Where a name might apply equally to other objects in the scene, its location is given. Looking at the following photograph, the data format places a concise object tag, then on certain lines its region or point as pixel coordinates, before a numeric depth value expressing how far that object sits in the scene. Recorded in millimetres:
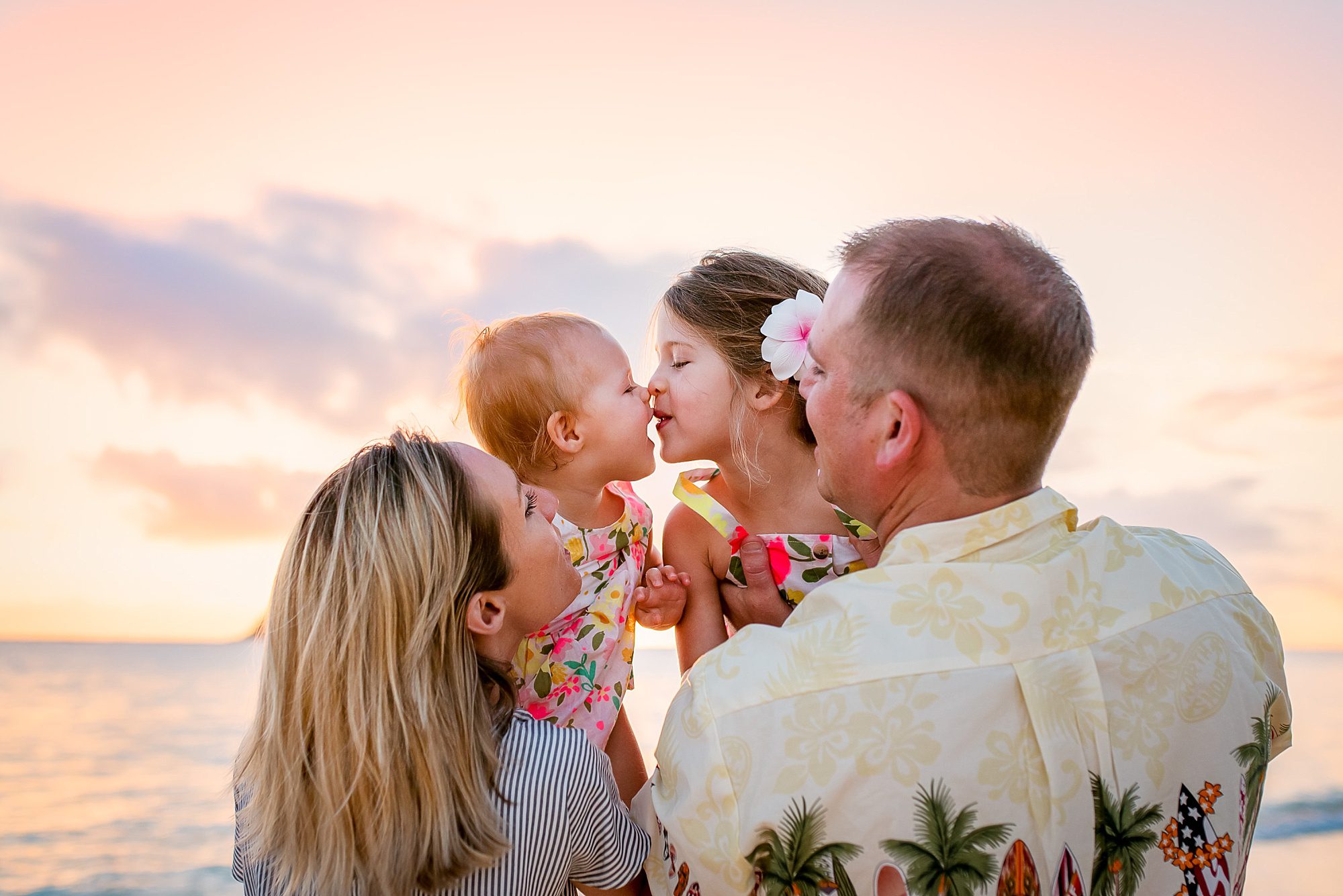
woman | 816
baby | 1217
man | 725
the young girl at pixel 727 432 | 1229
